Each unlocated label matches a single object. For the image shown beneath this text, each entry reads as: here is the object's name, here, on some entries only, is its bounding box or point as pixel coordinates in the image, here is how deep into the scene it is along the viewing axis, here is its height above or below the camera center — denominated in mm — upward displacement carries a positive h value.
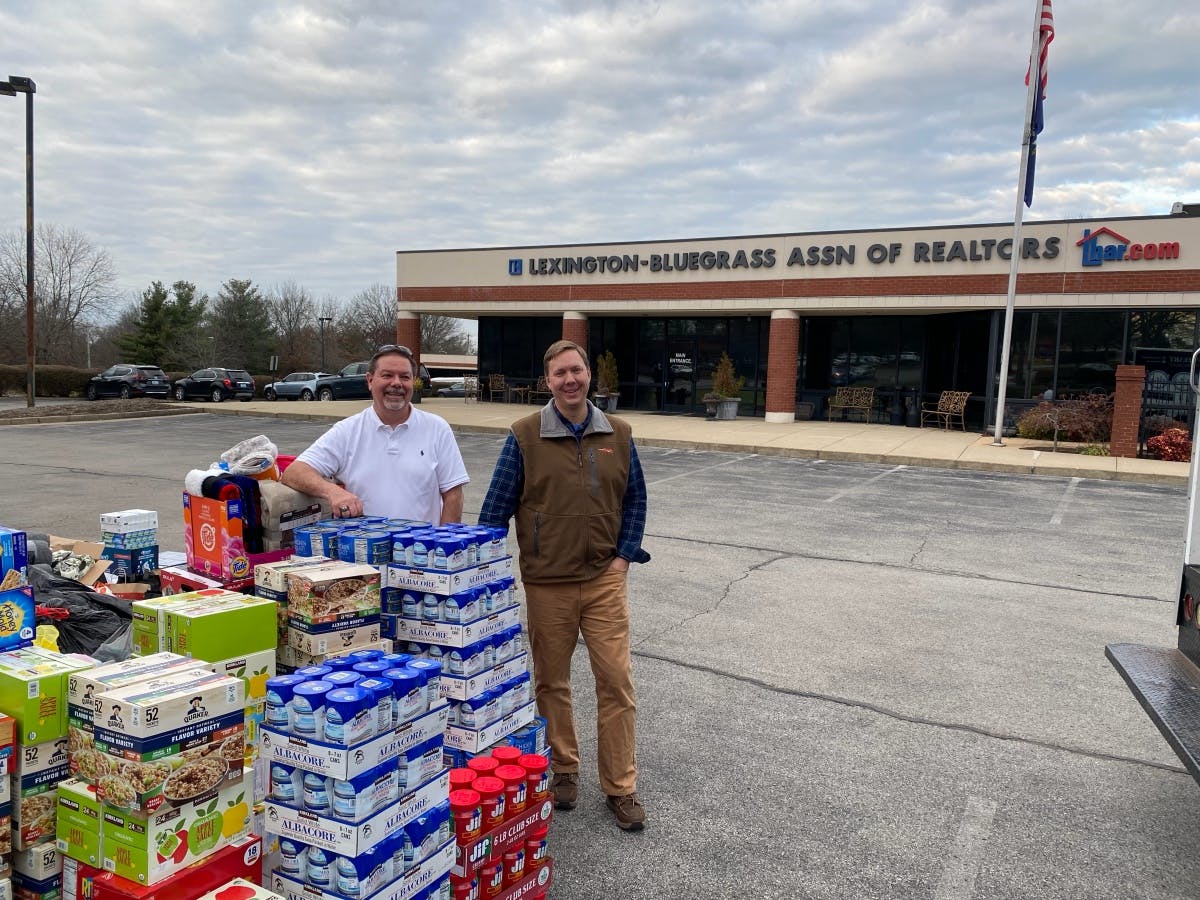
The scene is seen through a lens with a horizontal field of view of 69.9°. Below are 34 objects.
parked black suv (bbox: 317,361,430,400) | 35312 -354
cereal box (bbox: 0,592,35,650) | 2910 -889
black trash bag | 3709 -1132
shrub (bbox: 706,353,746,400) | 26594 +373
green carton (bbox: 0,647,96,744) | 2449 -964
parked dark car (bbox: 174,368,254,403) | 33875 -578
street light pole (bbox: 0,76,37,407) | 23234 +5197
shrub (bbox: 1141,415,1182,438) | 18312 -224
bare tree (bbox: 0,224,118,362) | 50594 +3613
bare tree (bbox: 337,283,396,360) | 69188 +4647
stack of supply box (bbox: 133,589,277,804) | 2891 -917
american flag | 17516 +6836
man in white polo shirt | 4371 -395
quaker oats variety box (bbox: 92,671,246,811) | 2268 -1016
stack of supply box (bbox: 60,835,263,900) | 2309 -1415
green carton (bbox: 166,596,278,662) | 2882 -889
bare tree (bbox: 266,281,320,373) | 63169 +3916
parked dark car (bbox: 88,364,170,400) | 34719 -688
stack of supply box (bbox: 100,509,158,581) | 4656 -955
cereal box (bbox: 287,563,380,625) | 3168 -815
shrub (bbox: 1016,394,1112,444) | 19500 -246
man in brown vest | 3918 -755
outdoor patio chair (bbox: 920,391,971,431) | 23938 -134
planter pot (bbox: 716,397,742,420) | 26598 -438
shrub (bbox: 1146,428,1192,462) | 17344 -639
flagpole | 17859 +4237
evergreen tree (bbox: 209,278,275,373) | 63406 +3228
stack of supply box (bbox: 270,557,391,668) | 3174 -876
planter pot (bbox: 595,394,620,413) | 28020 -427
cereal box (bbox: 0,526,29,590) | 3092 -724
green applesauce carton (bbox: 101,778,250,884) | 2281 -1277
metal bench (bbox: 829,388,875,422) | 26391 -20
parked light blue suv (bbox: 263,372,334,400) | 35719 -529
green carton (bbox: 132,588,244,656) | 2957 -891
